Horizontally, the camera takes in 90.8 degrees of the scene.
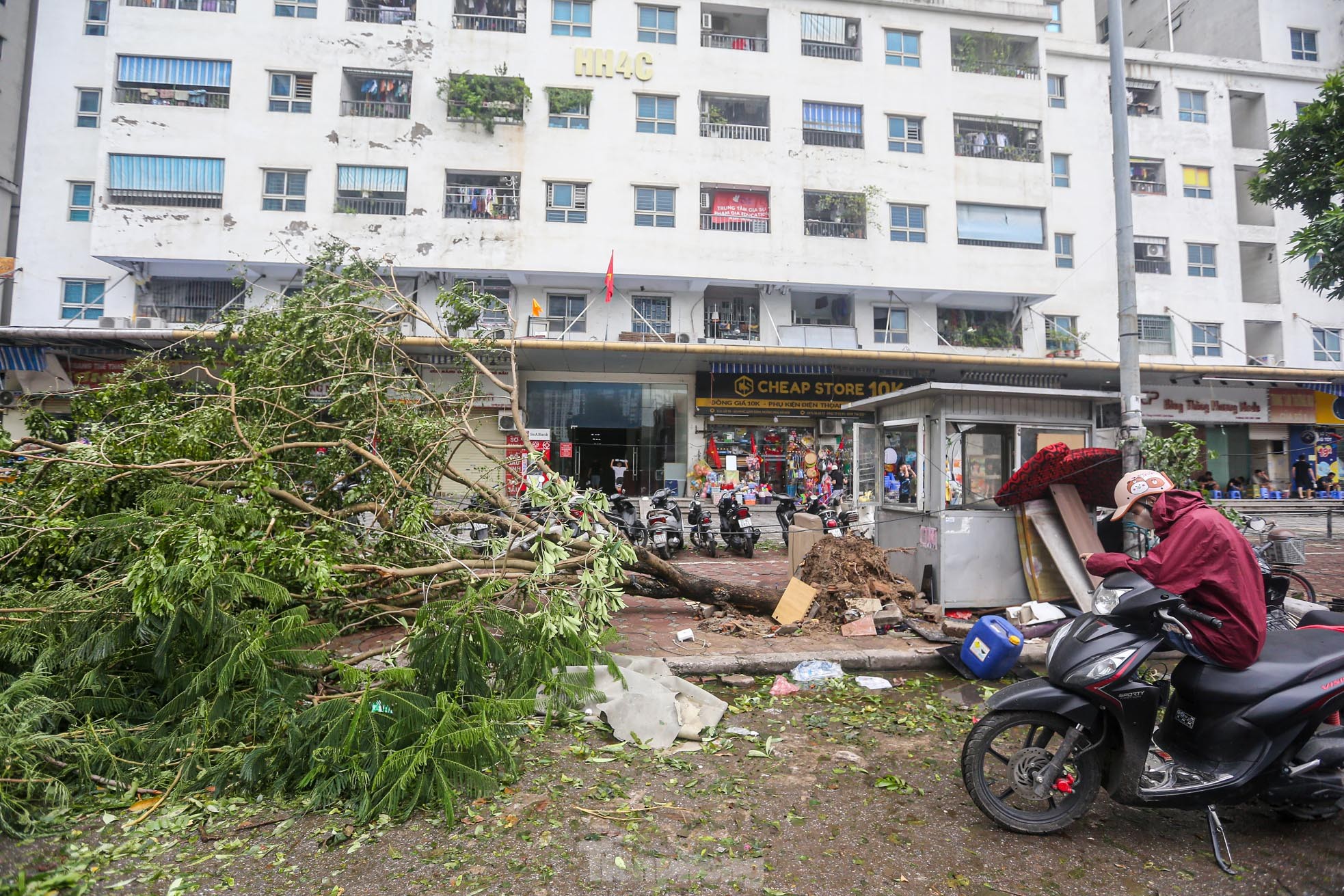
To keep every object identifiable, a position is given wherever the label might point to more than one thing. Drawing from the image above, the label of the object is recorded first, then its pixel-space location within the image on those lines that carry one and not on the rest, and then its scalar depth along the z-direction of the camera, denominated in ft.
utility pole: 24.52
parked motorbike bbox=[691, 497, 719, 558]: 41.14
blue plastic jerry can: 14.65
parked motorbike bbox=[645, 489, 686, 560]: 38.14
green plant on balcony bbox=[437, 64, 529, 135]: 63.67
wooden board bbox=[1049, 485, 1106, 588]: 22.63
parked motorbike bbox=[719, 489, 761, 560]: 39.78
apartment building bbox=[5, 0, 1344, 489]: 62.64
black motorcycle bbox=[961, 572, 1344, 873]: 9.26
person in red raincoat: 9.38
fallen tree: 11.01
